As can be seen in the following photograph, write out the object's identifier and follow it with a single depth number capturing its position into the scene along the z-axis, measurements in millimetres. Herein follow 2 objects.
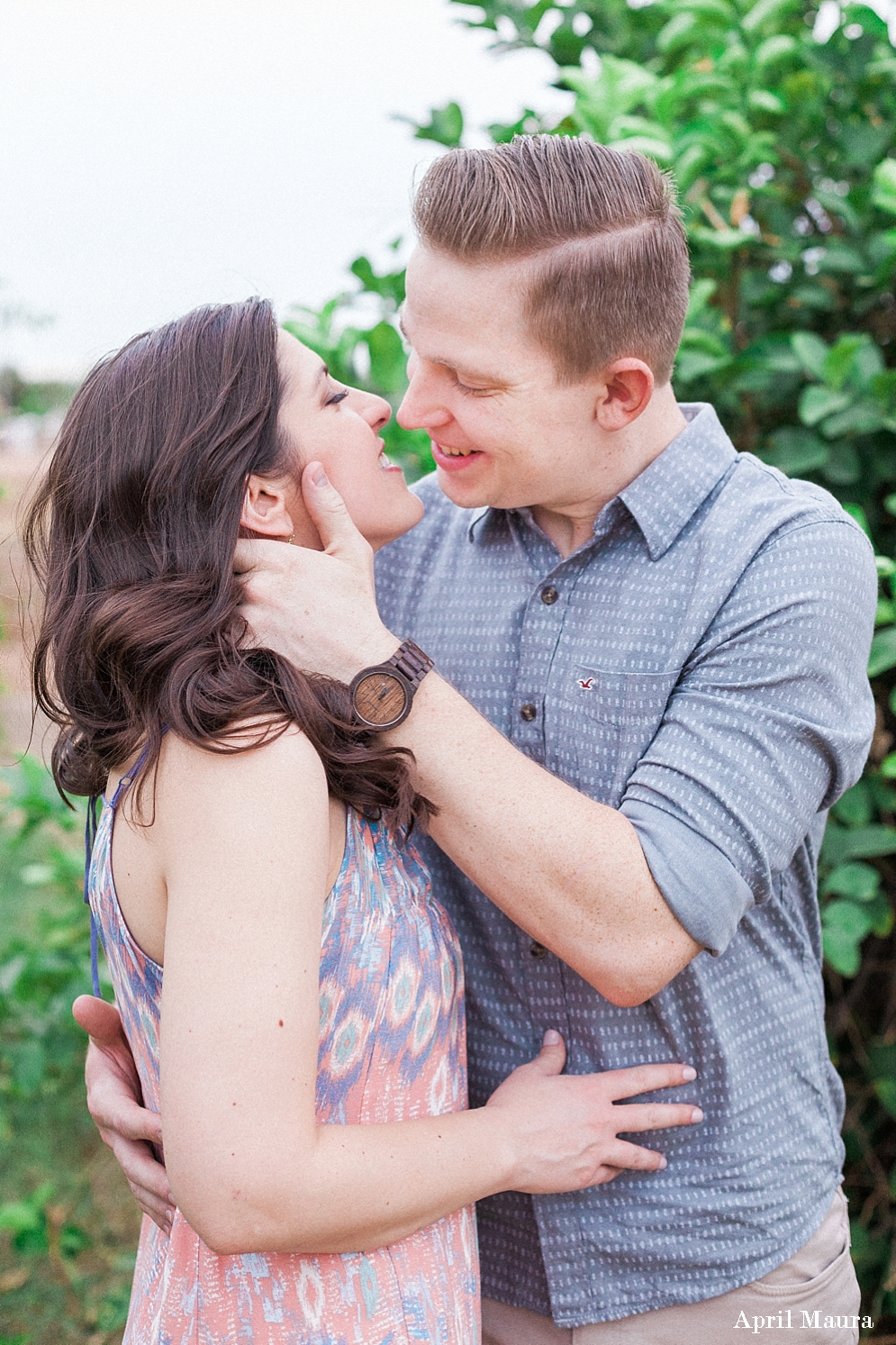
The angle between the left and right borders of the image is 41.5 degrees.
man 1477
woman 1234
